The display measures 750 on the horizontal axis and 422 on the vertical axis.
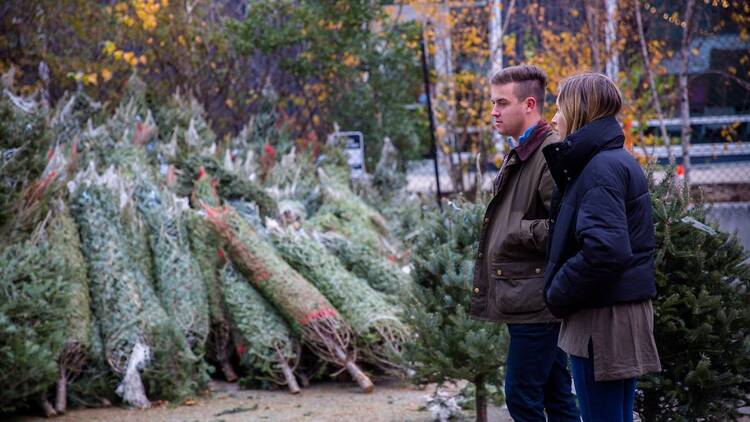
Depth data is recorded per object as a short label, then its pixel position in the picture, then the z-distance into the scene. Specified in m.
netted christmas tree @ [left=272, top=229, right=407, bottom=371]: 6.99
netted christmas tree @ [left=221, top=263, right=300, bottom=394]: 7.05
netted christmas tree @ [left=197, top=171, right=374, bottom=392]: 6.93
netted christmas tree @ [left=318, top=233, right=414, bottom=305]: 7.86
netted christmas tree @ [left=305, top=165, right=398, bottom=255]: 8.98
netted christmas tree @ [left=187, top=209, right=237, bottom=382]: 7.41
